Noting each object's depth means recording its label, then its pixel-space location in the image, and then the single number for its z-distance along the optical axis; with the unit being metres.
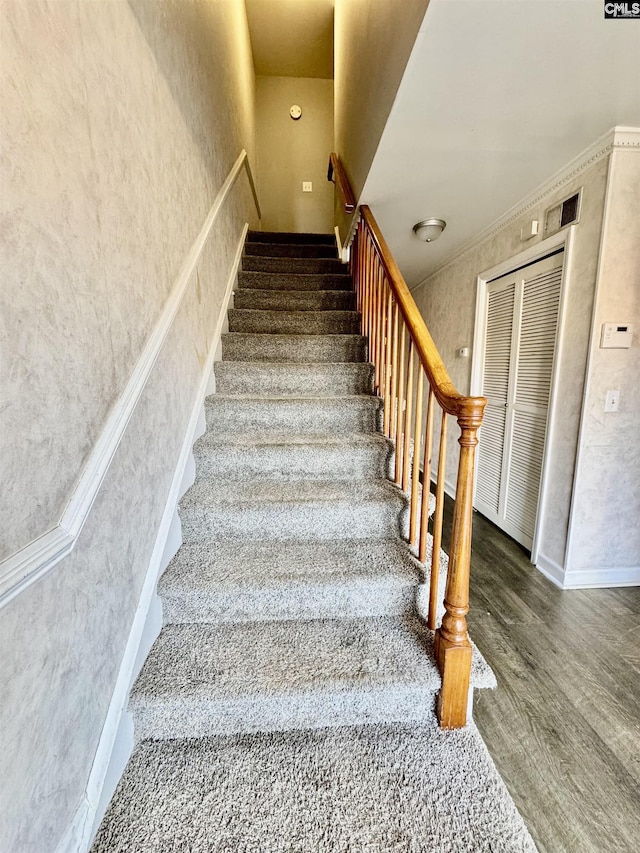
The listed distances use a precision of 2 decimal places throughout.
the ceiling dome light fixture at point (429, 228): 2.40
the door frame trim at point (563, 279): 1.88
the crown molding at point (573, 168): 1.57
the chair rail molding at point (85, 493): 0.58
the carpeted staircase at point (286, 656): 0.82
